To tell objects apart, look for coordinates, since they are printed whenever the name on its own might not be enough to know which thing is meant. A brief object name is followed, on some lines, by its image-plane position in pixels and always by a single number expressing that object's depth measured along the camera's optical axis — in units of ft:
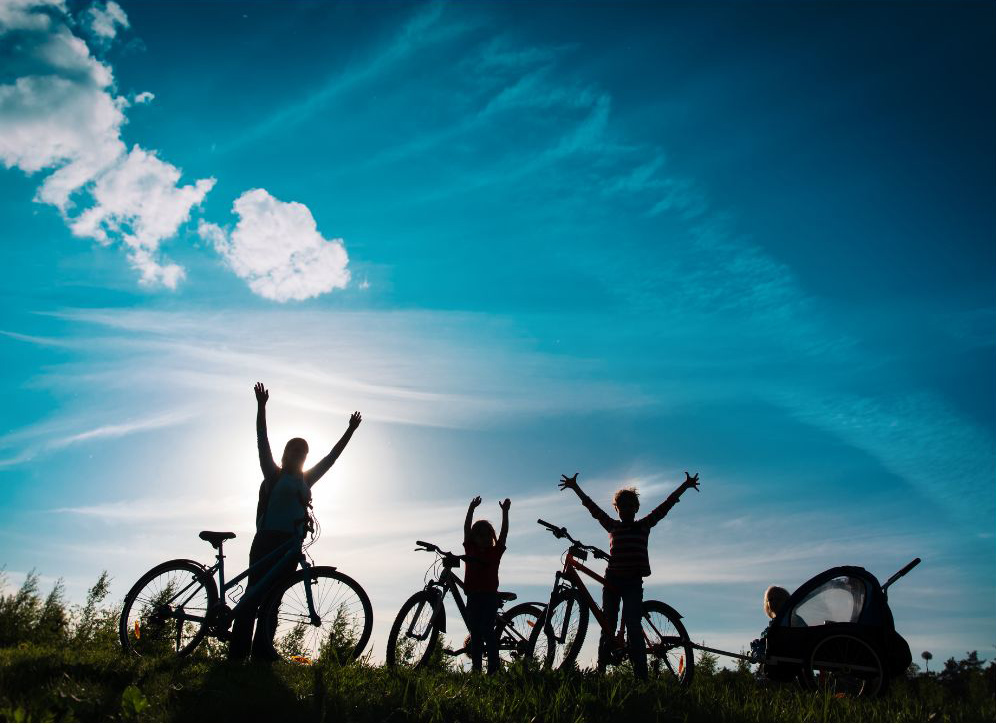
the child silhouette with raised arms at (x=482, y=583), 29.71
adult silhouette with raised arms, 26.37
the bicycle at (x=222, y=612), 26.50
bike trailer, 25.54
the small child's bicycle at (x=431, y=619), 29.04
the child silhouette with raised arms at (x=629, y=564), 30.42
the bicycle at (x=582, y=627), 29.81
